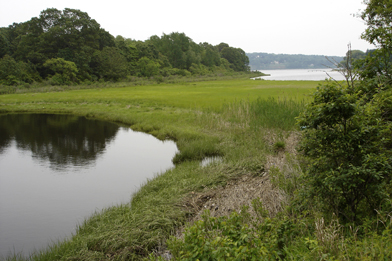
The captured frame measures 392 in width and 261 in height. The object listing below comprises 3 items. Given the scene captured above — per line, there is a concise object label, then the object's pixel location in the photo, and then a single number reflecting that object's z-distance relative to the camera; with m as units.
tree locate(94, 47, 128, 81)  67.31
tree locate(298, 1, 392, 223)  4.06
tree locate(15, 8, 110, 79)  59.66
